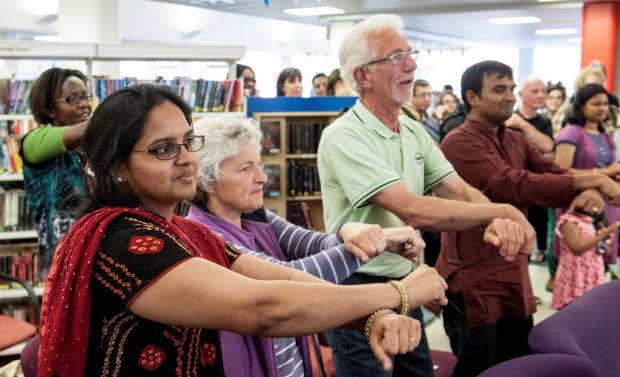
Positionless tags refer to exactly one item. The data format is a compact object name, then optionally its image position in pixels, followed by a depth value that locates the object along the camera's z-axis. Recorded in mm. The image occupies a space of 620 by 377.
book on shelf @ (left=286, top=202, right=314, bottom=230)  6418
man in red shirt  2770
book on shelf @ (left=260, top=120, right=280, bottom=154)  6312
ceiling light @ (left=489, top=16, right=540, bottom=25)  16234
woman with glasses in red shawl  1223
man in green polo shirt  2244
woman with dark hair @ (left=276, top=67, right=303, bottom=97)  8305
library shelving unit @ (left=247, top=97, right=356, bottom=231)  6324
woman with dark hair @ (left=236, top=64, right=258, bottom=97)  7289
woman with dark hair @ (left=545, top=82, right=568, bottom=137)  9422
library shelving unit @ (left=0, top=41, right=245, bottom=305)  4941
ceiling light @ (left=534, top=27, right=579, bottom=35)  18562
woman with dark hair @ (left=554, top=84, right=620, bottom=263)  5410
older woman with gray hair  1857
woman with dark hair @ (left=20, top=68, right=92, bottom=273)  3328
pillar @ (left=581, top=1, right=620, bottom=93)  12867
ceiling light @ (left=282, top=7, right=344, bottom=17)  15032
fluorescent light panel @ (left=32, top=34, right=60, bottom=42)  16220
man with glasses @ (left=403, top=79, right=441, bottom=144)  7789
